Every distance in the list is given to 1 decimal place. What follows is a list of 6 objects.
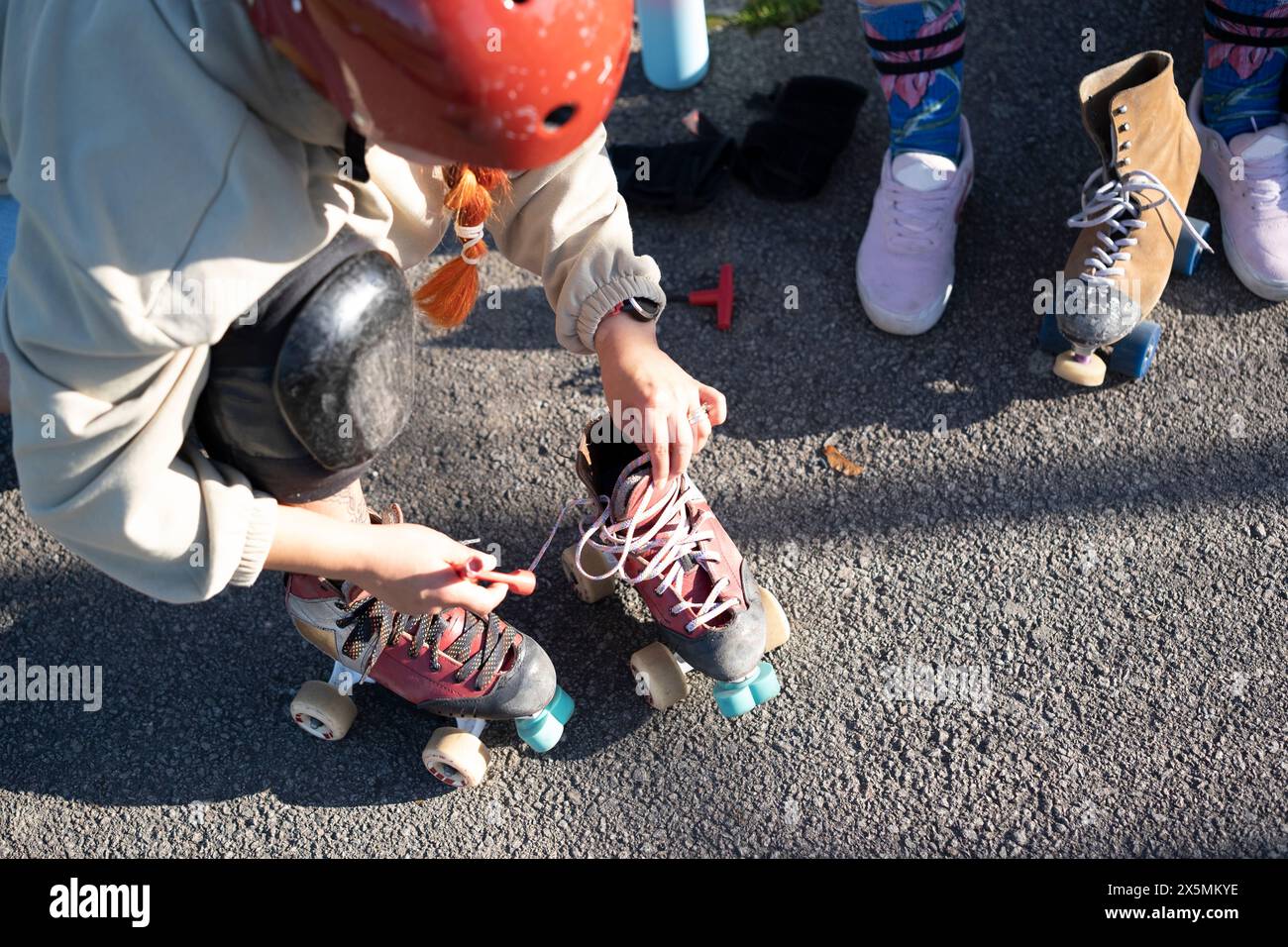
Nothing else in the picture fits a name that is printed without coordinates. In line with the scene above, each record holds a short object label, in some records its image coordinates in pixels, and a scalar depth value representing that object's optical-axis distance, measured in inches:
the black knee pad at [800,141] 87.8
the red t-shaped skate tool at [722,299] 82.6
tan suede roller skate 74.5
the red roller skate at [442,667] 62.9
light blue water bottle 90.4
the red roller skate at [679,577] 62.9
